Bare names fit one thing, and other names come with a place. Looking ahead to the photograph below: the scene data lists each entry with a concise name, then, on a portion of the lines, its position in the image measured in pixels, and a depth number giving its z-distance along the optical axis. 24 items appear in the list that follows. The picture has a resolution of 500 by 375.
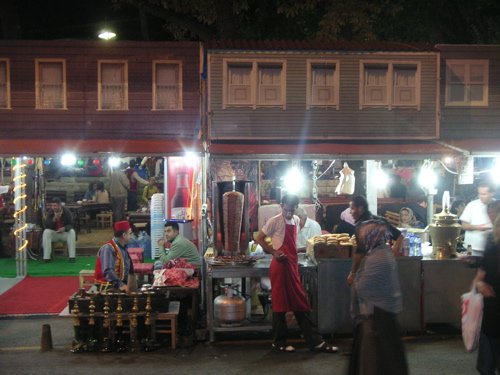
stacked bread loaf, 10.24
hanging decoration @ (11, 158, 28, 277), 15.12
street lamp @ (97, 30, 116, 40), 24.75
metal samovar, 10.57
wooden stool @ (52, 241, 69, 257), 17.55
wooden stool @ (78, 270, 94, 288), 12.36
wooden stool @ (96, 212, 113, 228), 22.67
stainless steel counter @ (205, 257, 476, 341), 9.98
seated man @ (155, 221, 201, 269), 11.56
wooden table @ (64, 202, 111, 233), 21.98
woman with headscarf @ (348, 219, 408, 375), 6.57
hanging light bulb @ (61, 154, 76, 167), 14.27
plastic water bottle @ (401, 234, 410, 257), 10.47
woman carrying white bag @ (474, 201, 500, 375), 6.74
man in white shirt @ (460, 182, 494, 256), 11.12
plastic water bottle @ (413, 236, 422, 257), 10.70
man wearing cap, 9.88
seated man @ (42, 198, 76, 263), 16.95
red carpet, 12.23
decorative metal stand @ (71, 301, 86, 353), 9.35
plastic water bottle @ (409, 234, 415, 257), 10.69
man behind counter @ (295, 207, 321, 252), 12.84
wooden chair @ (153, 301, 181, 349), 9.59
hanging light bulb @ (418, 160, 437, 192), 15.06
